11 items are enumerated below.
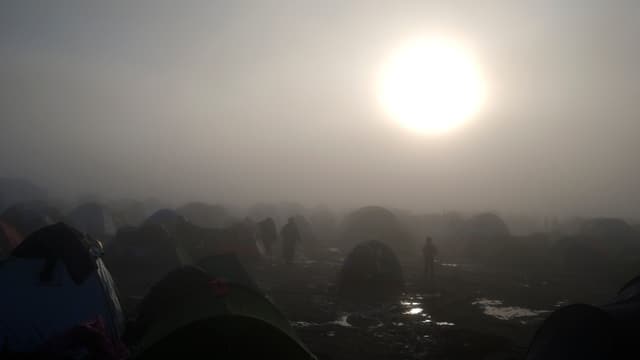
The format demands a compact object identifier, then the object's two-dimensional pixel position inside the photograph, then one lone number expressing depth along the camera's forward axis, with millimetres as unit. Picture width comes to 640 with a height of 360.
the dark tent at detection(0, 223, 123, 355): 12117
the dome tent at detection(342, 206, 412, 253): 45594
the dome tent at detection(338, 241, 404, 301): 23391
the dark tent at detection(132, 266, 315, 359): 7855
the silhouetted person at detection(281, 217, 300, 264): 30516
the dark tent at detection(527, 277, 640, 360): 9117
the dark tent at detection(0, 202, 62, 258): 24547
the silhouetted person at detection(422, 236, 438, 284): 25448
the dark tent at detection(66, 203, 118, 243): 41281
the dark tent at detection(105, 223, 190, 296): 24094
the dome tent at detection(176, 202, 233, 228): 61844
